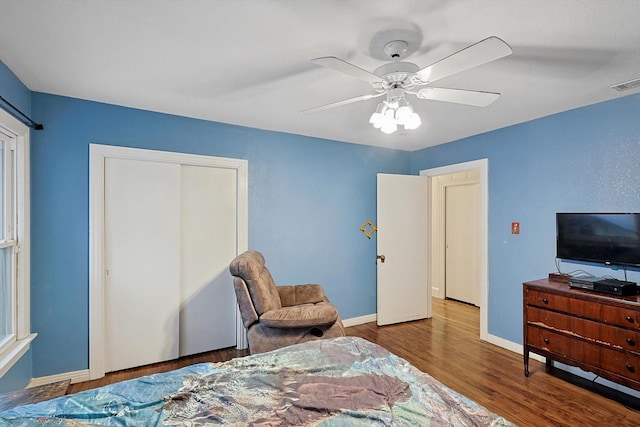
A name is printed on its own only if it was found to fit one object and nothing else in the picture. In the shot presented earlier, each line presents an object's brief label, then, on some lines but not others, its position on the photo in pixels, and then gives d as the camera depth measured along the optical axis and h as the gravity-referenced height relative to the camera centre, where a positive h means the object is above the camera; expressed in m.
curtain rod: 2.04 +0.70
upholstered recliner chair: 2.33 -0.76
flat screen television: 2.44 -0.18
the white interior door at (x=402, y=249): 4.13 -0.45
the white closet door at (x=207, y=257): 3.17 -0.44
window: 2.21 -0.18
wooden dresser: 2.16 -0.87
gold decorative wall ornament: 4.20 -0.17
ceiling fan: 1.39 +0.71
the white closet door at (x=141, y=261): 2.80 -0.43
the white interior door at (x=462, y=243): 5.18 -0.47
